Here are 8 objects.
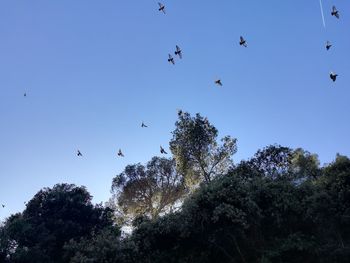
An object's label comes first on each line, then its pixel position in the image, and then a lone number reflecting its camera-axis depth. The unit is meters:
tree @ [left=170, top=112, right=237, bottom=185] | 39.94
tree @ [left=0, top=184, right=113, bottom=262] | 29.39
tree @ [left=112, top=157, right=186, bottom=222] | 43.59
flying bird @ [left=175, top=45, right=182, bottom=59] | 21.04
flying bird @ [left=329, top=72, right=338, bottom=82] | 16.50
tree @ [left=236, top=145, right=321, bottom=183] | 36.27
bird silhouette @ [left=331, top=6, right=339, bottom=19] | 17.58
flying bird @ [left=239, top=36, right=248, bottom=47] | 19.13
